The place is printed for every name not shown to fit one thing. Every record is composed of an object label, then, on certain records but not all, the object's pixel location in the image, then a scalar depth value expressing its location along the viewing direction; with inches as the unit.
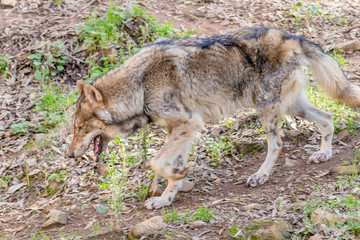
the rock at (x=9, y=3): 737.0
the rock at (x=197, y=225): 349.1
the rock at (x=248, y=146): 490.9
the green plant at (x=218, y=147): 488.4
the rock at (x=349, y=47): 628.1
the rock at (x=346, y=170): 397.4
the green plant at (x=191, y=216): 361.1
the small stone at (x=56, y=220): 403.5
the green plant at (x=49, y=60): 643.5
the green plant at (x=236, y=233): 322.0
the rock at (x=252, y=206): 363.9
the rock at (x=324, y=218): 315.6
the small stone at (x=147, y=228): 339.9
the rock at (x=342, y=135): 468.1
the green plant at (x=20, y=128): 561.6
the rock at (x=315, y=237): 304.1
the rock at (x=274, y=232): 310.2
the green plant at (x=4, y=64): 654.5
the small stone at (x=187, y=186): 440.4
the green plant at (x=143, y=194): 438.3
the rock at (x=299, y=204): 350.9
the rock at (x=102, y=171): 481.0
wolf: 417.7
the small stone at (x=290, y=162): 450.9
